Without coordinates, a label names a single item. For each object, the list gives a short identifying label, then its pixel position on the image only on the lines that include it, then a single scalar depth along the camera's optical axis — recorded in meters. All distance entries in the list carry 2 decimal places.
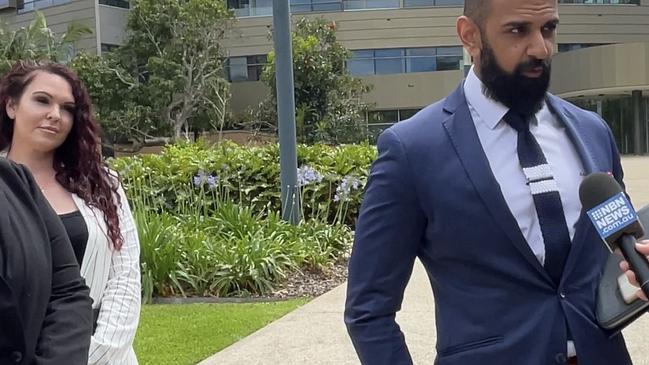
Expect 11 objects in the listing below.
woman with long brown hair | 3.01
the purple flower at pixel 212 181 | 11.42
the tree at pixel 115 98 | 39.06
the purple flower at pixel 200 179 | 11.61
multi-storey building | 46.88
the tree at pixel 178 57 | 38.84
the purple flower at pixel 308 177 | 12.03
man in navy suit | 1.96
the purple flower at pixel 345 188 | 11.62
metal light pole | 11.06
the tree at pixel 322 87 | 30.04
